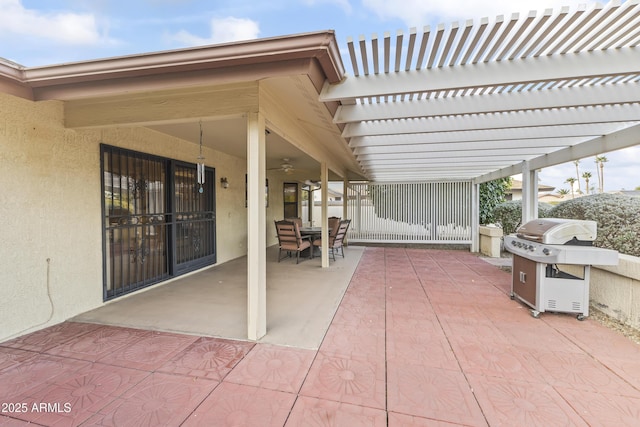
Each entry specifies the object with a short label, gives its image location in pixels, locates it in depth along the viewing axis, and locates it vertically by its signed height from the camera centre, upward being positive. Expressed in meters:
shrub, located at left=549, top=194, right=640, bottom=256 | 4.03 -0.13
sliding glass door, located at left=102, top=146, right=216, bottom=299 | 4.00 -0.17
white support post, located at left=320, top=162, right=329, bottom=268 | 6.12 -0.26
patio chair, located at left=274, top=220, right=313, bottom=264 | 6.45 -0.67
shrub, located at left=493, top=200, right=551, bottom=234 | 8.55 -0.17
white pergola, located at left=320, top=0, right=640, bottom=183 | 2.12 +1.27
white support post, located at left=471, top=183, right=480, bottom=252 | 8.97 -0.28
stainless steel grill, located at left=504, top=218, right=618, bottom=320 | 3.28 -0.63
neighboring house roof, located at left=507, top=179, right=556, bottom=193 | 19.36 +1.51
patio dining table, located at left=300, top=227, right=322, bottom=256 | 7.47 -0.62
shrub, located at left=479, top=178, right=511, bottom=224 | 10.35 +0.39
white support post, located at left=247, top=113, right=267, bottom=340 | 2.71 -0.14
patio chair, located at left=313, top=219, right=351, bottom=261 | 7.08 -0.70
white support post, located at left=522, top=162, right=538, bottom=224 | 5.86 +0.33
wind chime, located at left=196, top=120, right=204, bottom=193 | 3.34 +0.46
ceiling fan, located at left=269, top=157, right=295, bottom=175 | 7.20 +1.18
